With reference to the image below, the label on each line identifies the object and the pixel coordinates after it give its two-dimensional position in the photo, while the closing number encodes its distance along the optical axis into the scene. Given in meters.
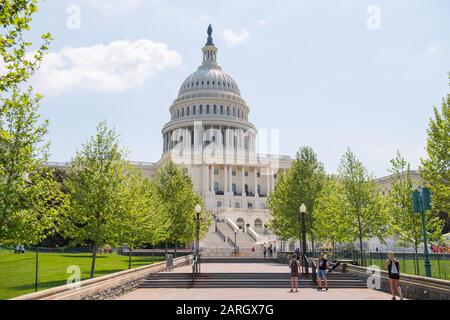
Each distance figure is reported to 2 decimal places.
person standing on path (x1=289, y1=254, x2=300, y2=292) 20.84
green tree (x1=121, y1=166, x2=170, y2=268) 26.31
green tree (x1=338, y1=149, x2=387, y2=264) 34.03
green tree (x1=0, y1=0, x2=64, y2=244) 17.08
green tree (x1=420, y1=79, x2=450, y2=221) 22.05
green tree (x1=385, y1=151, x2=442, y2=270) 29.45
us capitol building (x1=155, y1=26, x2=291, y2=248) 92.19
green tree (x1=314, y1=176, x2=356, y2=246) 34.34
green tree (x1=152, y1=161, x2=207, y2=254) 44.62
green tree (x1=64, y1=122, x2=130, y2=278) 24.45
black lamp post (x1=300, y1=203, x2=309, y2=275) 25.92
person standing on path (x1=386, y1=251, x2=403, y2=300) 16.22
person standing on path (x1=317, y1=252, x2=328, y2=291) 21.77
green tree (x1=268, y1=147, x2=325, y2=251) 43.56
